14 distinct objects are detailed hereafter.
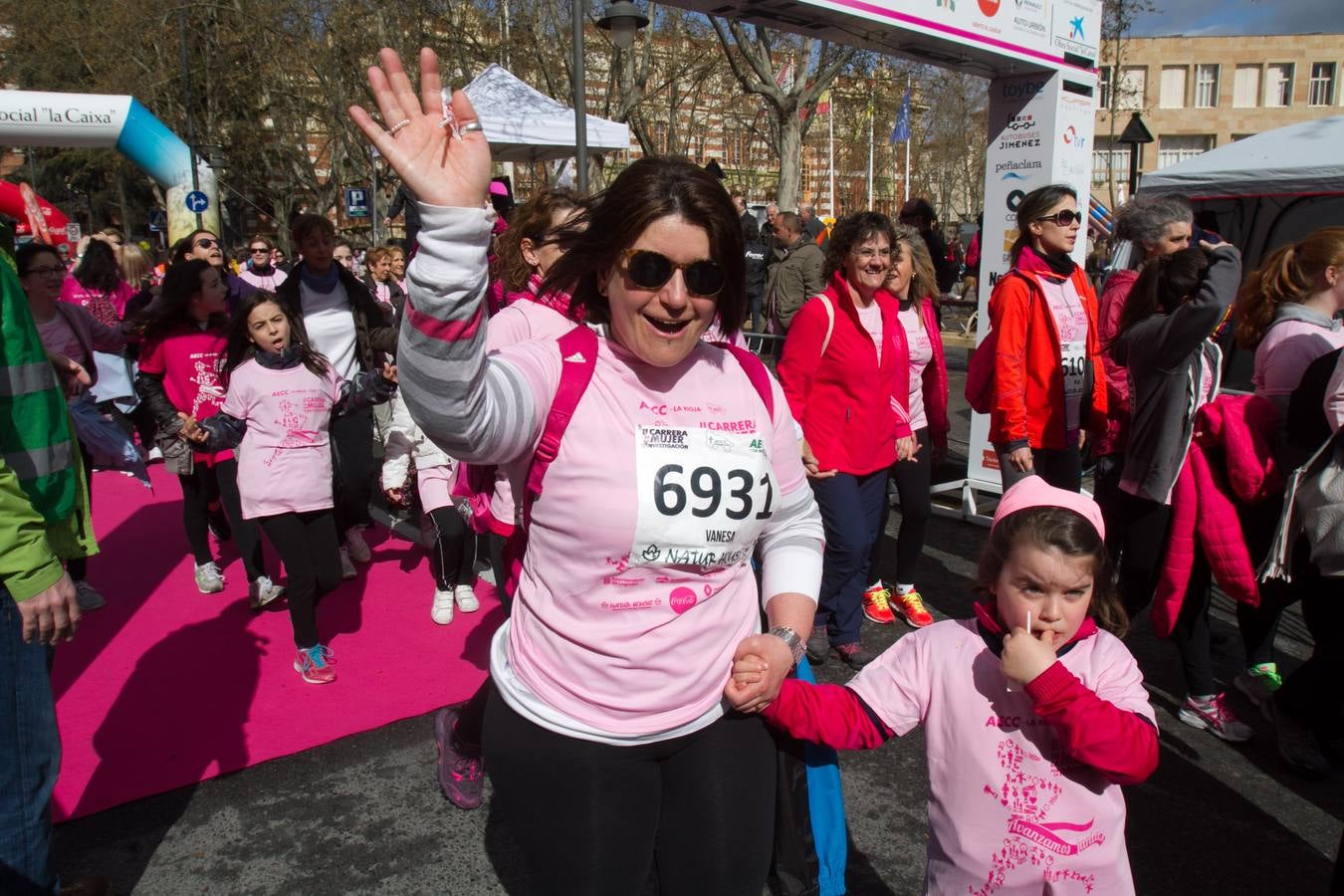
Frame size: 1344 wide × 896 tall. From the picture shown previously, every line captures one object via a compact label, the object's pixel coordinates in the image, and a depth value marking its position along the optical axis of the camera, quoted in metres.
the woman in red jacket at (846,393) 4.28
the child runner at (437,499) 4.95
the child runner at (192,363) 5.11
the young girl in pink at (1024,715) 1.76
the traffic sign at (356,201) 24.20
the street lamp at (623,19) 11.12
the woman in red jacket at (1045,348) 4.34
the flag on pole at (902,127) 32.53
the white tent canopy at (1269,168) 9.80
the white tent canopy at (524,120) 11.56
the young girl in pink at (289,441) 4.29
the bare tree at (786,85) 20.41
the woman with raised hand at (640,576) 1.66
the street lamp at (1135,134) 15.91
